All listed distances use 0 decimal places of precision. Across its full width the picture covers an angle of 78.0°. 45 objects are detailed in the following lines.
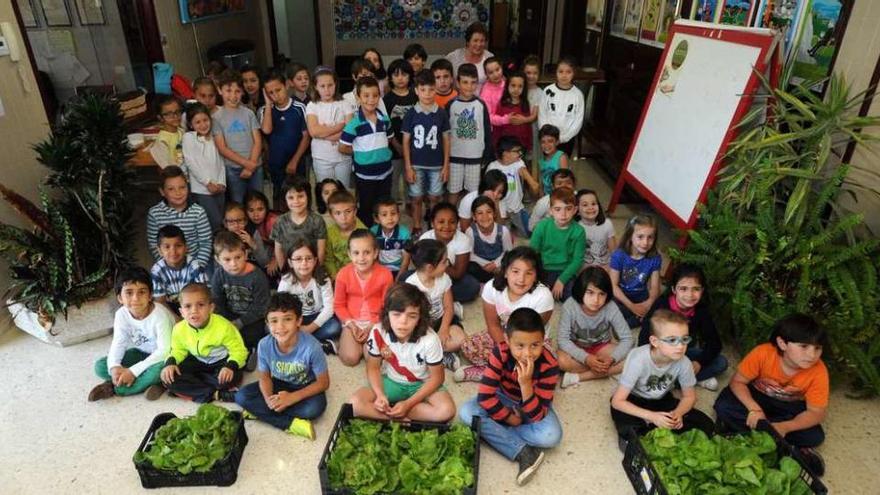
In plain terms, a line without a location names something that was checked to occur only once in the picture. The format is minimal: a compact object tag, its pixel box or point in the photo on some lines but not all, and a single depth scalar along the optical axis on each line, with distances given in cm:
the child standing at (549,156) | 379
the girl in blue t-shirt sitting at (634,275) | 281
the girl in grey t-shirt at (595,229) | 317
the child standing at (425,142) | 342
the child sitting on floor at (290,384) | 223
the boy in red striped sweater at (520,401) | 202
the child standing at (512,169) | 365
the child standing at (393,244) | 309
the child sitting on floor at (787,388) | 201
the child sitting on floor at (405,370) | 215
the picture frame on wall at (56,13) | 486
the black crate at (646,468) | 178
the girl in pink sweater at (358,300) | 264
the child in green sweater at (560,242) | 299
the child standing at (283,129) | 357
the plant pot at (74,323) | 282
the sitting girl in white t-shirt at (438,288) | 263
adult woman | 424
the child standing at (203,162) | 328
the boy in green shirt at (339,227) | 294
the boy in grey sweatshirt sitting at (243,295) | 274
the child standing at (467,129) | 360
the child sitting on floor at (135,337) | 241
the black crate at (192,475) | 195
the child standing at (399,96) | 366
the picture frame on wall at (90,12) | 493
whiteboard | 293
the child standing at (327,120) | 350
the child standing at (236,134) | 341
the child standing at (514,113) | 397
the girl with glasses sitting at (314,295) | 275
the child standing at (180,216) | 303
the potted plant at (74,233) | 275
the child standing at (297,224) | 298
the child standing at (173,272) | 278
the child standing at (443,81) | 367
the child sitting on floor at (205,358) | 237
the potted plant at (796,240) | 226
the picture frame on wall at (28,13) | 478
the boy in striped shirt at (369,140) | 331
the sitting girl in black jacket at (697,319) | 239
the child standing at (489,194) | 339
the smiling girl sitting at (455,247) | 295
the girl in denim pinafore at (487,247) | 320
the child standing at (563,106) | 404
